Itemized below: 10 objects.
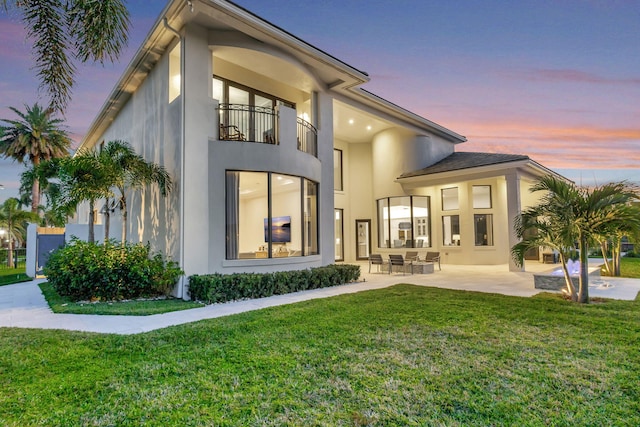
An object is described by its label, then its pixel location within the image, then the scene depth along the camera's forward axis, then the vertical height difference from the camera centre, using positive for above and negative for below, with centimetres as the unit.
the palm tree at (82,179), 964 +161
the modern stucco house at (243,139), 967 +303
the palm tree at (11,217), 2606 +158
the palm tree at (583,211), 782 +42
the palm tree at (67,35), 595 +340
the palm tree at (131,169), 1008 +192
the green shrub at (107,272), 898 -86
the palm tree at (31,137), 2511 +709
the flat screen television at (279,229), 1094 +19
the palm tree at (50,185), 995 +170
